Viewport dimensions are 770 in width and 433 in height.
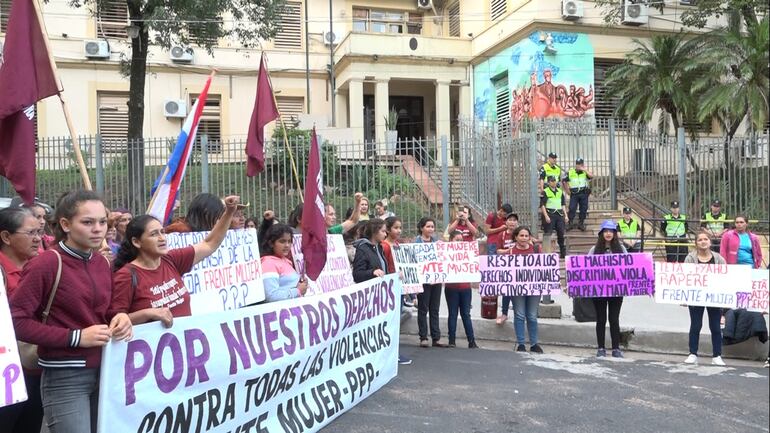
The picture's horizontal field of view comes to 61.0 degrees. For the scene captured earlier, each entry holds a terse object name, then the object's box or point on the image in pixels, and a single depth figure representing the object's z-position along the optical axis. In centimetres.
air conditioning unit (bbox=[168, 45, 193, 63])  2489
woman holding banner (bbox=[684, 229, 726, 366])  757
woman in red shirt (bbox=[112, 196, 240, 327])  351
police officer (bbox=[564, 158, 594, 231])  1500
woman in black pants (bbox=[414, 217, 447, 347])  833
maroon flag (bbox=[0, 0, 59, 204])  432
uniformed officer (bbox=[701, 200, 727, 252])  1315
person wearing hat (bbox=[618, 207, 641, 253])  1305
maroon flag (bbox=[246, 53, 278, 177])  648
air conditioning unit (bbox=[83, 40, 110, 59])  2402
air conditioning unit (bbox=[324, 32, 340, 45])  2670
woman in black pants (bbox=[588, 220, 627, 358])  787
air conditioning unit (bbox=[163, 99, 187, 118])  2511
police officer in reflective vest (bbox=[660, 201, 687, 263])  1311
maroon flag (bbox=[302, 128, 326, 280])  588
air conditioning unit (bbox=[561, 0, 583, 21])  2190
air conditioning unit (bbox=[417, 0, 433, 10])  2781
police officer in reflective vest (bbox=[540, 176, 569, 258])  1326
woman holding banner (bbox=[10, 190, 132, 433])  306
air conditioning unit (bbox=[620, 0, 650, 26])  2267
